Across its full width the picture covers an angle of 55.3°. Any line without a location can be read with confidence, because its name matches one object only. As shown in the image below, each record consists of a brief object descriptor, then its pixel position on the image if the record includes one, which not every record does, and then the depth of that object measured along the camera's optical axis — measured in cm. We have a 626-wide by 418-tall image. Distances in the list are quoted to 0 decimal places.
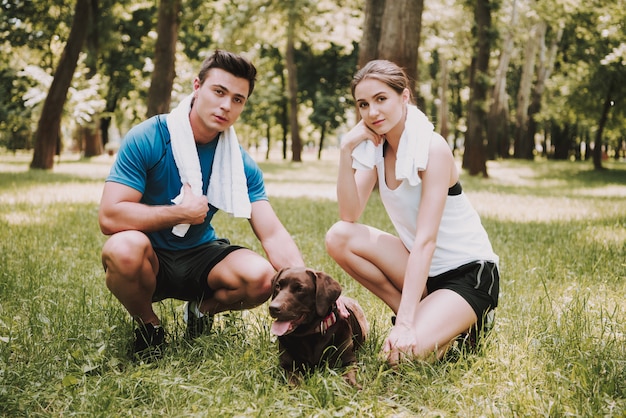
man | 367
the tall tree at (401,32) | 1179
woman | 349
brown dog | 311
